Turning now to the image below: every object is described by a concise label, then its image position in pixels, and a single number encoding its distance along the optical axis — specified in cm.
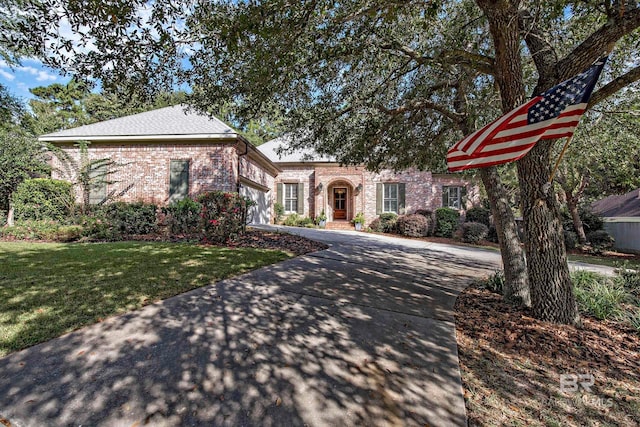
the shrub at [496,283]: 482
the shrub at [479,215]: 1500
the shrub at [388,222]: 1599
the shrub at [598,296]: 369
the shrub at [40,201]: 986
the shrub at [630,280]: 464
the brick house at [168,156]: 1168
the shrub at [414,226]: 1464
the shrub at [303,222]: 1697
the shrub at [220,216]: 804
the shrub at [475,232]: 1346
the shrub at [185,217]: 934
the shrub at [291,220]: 1703
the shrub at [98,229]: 894
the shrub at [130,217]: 947
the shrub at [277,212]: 1756
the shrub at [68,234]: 895
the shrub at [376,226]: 1636
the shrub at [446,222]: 1489
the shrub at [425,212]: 1573
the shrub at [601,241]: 1195
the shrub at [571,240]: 1227
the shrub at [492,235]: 1423
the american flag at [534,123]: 296
